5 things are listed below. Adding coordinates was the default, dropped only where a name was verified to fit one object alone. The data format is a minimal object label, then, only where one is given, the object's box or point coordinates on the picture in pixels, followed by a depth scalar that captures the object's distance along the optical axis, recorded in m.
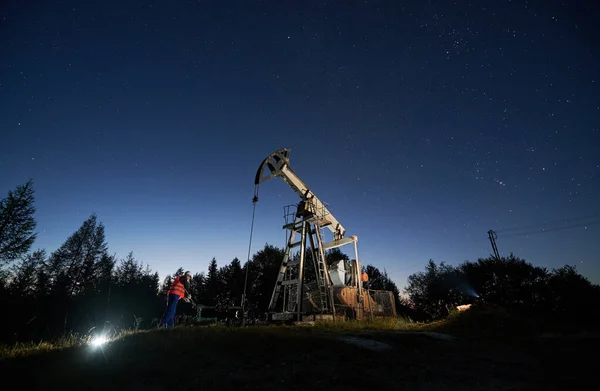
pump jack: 13.70
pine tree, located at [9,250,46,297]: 33.59
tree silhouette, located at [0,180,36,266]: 28.03
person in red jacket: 9.95
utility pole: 33.41
